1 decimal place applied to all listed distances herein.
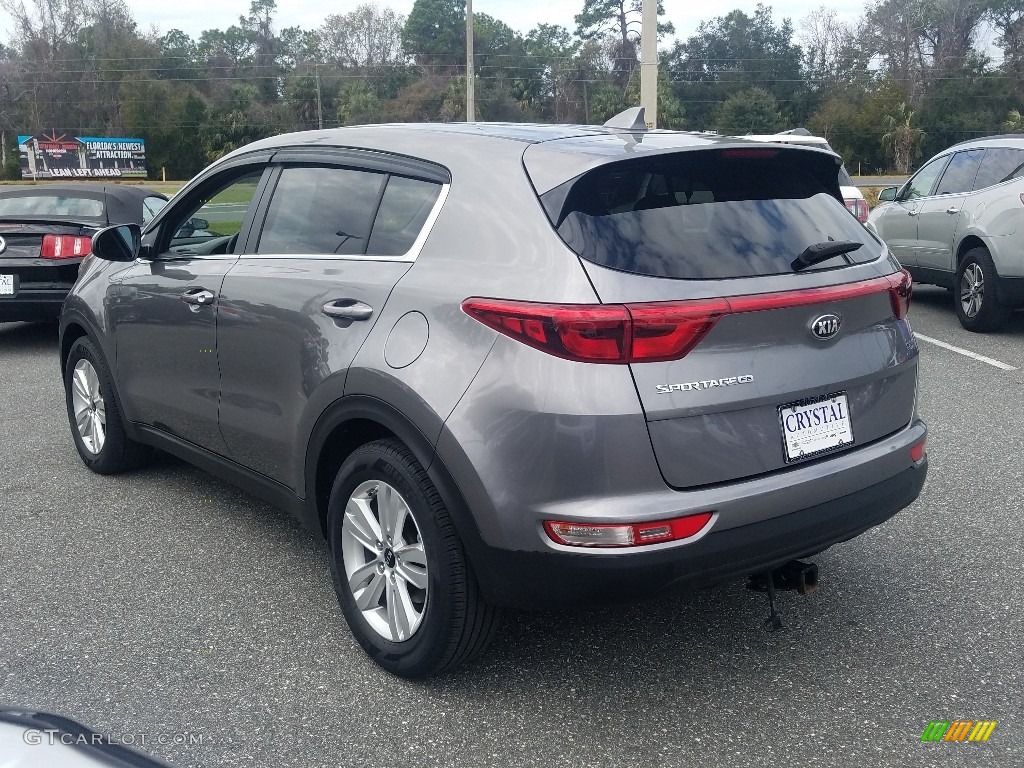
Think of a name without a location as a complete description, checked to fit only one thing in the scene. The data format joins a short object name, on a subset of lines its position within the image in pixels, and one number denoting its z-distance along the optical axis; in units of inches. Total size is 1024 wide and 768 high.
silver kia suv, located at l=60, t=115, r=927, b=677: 111.6
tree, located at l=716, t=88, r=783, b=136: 2556.6
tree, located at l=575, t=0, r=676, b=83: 3403.1
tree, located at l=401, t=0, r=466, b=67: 3949.3
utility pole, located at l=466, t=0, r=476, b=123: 1079.6
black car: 355.6
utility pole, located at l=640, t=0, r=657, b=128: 592.1
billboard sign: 2365.9
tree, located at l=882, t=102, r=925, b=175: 2311.8
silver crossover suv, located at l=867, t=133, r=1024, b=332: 366.6
